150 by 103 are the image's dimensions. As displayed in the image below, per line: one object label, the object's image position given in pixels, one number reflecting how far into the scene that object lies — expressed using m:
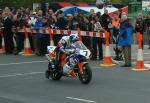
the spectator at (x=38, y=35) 24.66
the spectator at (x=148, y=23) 28.50
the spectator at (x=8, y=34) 25.55
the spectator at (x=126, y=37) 19.16
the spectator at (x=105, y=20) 23.01
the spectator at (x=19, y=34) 25.76
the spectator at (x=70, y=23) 22.97
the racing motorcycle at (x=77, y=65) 14.94
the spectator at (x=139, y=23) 24.42
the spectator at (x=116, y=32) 21.47
